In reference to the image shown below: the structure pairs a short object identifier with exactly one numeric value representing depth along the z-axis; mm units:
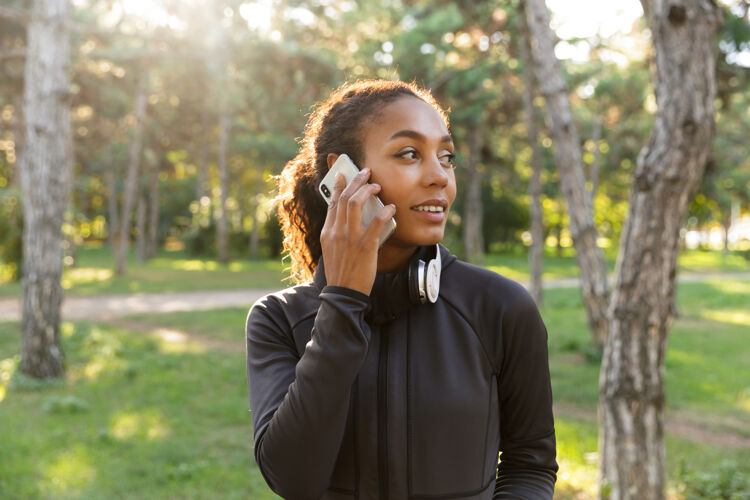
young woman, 1526
